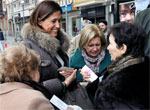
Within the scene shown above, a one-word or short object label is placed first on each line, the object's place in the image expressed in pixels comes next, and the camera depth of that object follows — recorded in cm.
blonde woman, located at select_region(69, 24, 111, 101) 222
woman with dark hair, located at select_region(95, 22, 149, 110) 110
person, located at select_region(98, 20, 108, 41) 457
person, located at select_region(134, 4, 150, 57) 164
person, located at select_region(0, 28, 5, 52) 1224
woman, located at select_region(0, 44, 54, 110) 111
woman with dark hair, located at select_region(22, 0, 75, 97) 162
